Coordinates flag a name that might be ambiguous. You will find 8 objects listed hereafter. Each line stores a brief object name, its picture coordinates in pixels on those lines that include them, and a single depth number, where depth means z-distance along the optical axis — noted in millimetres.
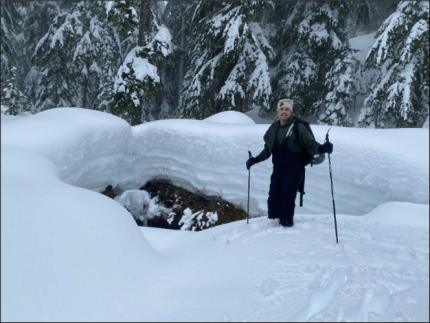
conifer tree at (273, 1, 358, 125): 15735
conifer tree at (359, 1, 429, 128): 11055
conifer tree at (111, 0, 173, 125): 13555
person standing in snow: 5973
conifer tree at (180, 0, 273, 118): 14656
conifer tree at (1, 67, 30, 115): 16814
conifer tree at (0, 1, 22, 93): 18953
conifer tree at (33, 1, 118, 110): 19922
